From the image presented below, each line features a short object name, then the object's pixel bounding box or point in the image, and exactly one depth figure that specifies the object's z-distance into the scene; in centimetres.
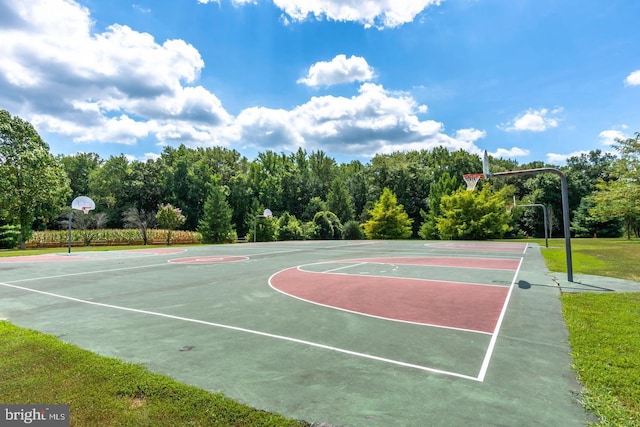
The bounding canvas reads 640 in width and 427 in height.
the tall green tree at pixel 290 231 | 4403
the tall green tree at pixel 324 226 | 4553
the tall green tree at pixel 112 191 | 4847
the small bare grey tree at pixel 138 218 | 4238
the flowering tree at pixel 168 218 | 4025
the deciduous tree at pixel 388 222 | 4562
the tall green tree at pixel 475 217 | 3897
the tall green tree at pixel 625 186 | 2870
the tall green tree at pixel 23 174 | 2723
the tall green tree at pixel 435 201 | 4693
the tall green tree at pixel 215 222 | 4175
